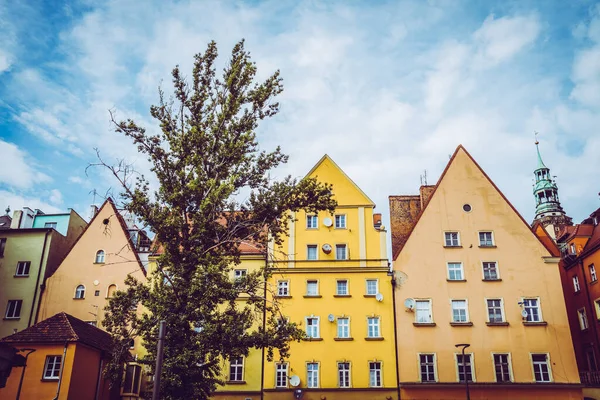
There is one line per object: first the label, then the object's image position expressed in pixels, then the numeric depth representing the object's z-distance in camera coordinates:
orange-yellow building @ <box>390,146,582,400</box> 31.81
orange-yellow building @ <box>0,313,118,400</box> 26.45
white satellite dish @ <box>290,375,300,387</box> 32.12
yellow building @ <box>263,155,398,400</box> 32.44
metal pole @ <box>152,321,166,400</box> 14.48
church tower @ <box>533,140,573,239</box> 78.19
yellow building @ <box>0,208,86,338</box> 36.16
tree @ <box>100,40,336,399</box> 19.78
